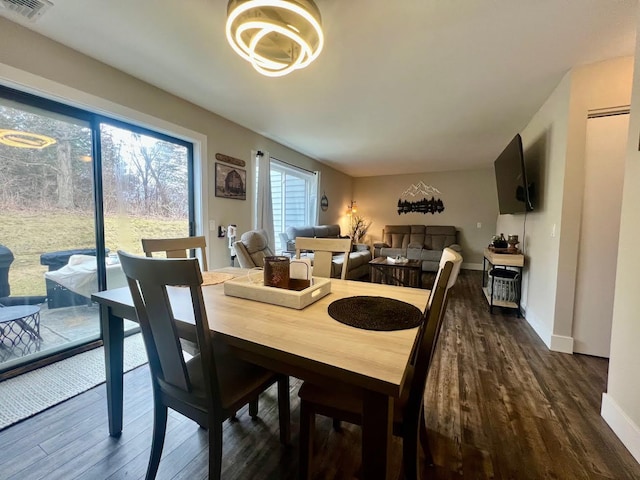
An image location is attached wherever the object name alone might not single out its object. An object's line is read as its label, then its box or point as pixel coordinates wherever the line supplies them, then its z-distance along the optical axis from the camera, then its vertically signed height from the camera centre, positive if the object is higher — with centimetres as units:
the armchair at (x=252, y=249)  295 -29
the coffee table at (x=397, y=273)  405 -77
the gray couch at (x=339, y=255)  459 -52
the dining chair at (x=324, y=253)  190 -20
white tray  120 -32
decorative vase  133 -24
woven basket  332 -75
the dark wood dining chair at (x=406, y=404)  94 -66
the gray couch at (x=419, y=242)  592 -38
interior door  214 -1
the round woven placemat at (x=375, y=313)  103 -37
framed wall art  330 +52
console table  312 -41
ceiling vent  154 +124
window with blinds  478 +53
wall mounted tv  275 +54
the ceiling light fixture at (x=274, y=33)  121 +95
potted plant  752 -2
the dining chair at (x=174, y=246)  173 -16
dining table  75 -38
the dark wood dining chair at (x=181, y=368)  88 -58
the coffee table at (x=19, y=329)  187 -78
